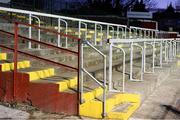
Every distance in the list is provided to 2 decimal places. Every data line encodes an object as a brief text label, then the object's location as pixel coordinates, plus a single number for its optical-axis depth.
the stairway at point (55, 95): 7.94
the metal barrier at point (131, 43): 9.17
